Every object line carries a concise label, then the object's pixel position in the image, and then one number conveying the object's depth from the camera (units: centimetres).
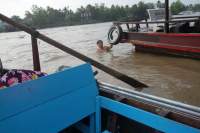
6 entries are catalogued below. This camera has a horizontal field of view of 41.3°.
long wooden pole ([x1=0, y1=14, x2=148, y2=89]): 328
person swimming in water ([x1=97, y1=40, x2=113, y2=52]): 1205
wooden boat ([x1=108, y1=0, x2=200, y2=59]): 782
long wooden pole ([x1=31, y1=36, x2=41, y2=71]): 345
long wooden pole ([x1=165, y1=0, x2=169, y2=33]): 812
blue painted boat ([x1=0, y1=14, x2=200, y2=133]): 207
